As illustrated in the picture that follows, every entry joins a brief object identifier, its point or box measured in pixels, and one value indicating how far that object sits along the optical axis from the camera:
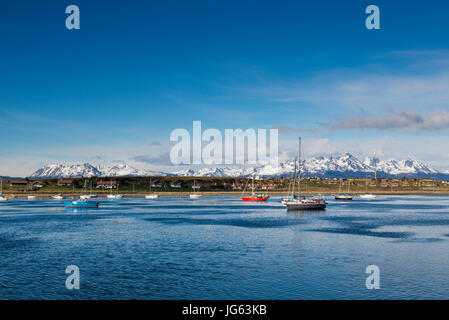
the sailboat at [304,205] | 128.50
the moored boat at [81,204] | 149.00
